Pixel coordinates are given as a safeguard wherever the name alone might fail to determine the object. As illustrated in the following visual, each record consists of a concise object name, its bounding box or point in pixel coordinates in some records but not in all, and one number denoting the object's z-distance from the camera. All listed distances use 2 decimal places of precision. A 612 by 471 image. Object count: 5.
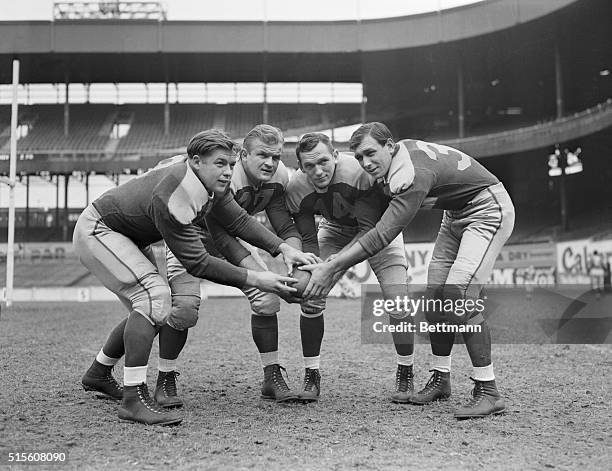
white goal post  16.19
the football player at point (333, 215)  4.64
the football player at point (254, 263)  4.61
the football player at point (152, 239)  3.96
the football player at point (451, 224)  4.30
